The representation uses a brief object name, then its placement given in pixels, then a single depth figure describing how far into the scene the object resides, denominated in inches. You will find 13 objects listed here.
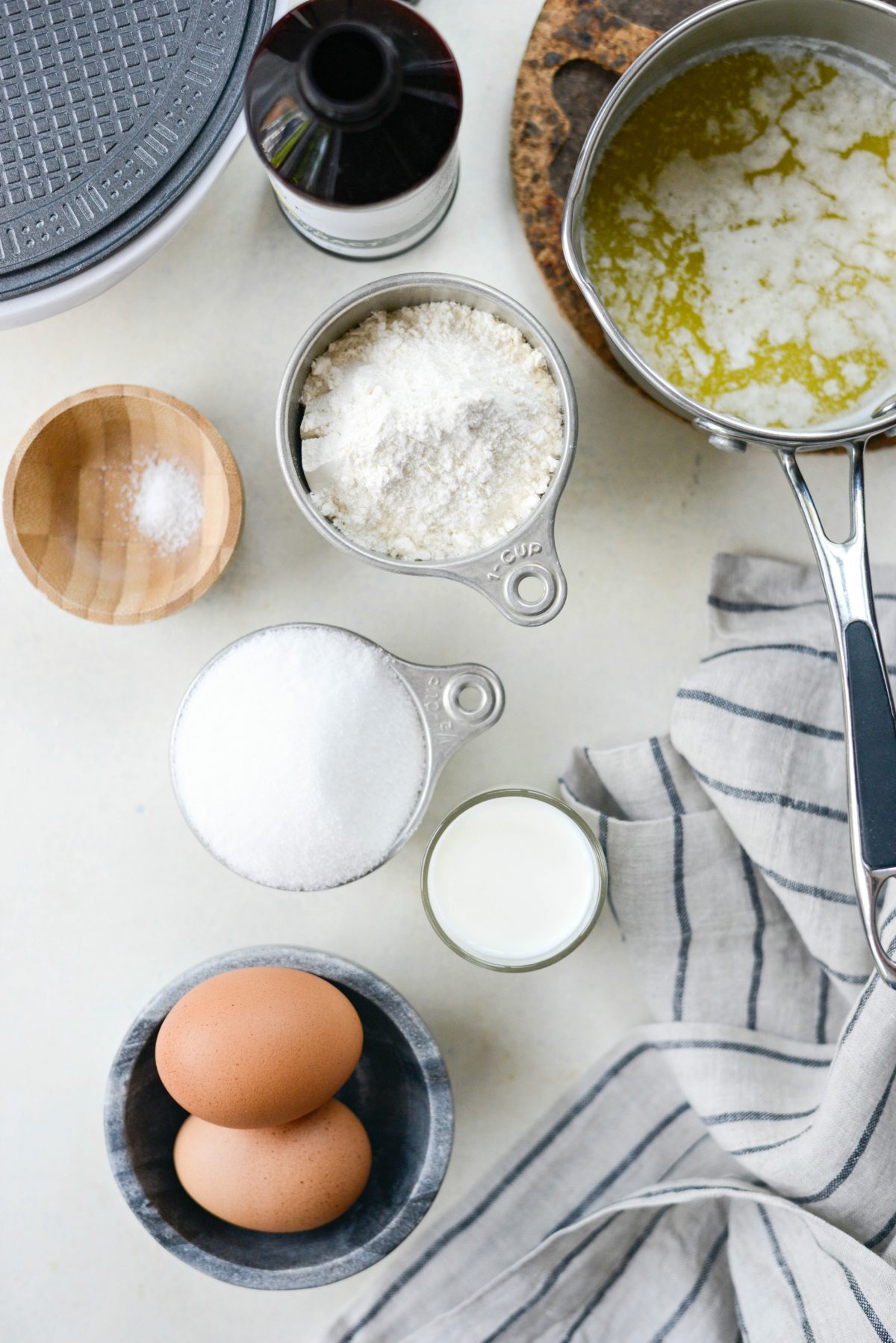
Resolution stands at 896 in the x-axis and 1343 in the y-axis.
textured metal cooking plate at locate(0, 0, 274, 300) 27.5
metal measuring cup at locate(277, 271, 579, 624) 26.0
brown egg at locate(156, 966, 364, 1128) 25.1
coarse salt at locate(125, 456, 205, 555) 29.9
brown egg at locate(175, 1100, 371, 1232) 26.2
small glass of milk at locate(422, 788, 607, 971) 28.8
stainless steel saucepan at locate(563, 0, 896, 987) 25.1
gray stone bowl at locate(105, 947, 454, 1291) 27.0
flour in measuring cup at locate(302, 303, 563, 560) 25.9
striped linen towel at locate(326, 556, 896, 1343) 29.2
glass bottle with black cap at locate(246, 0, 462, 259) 22.9
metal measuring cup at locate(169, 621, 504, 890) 28.1
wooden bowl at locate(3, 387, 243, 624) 28.1
